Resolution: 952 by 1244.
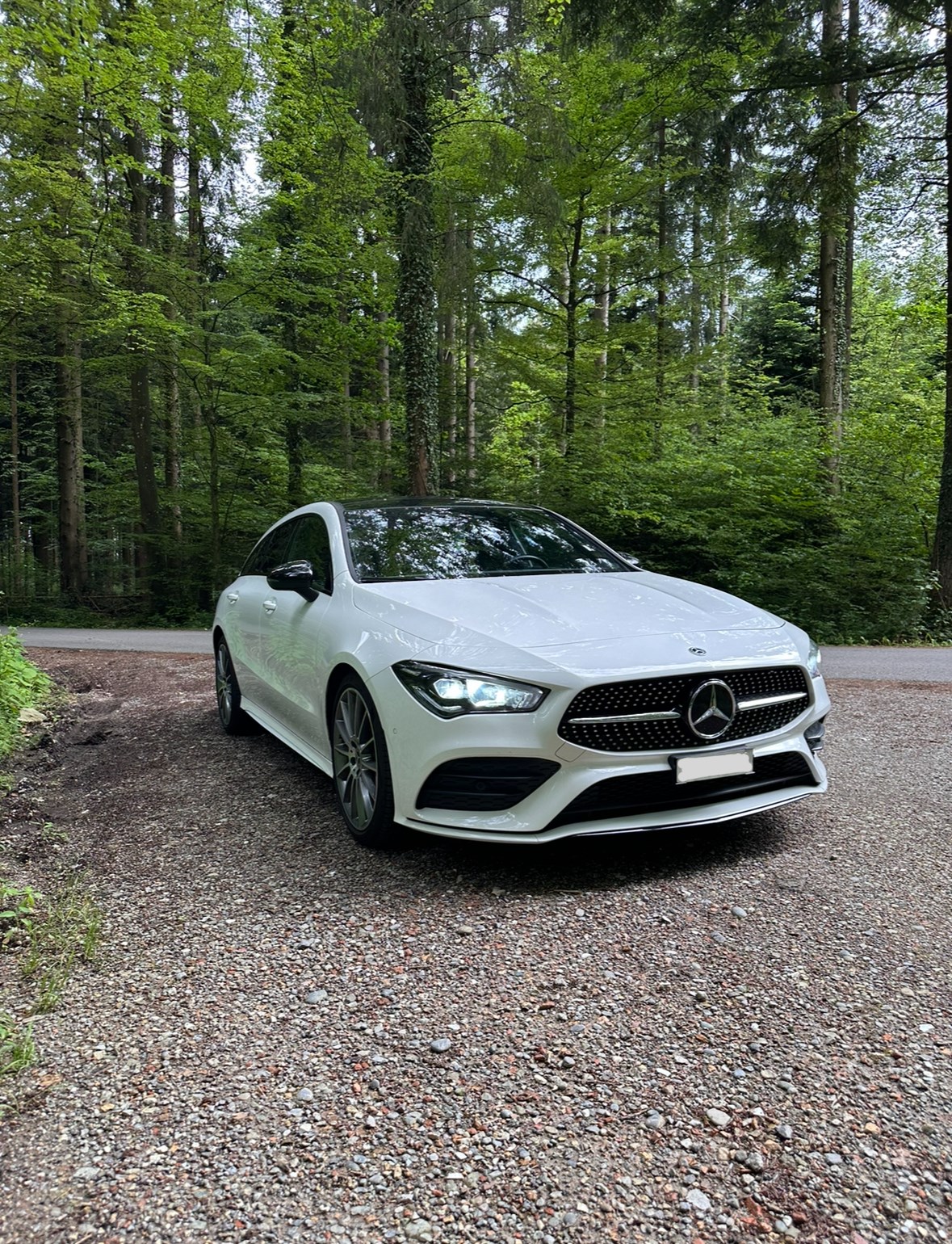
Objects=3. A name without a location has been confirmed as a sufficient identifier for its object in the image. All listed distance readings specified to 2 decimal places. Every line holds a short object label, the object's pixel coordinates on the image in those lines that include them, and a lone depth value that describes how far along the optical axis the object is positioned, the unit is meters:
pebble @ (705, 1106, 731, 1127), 1.77
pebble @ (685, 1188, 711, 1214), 1.54
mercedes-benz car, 2.87
